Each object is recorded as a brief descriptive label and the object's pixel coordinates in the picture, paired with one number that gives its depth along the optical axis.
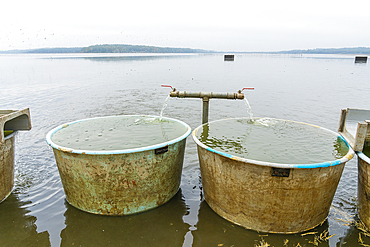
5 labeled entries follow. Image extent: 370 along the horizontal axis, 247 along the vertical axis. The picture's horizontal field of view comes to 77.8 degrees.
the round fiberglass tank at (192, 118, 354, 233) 3.02
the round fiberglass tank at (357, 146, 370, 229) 3.26
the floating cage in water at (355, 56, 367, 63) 53.00
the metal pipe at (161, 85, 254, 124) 4.74
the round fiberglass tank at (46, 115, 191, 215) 3.41
